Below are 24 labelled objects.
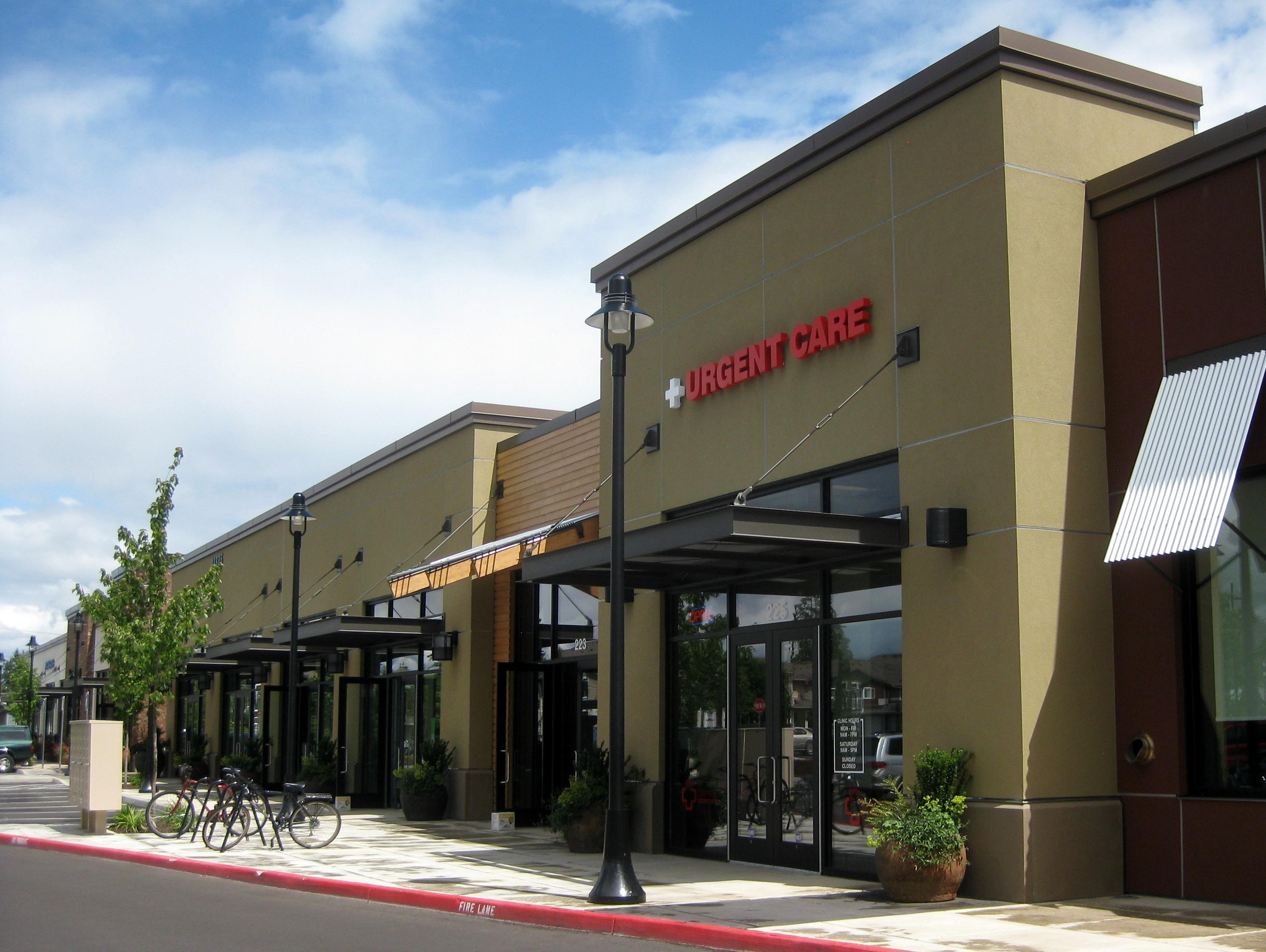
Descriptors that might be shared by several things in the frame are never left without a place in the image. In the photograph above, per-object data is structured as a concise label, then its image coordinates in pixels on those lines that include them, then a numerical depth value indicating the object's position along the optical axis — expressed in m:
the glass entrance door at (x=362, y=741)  27.24
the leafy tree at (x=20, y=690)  75.06
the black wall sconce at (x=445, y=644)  24.17
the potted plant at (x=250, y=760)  32.59
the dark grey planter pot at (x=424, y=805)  23.27
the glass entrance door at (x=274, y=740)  33.91
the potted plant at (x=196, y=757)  38.28
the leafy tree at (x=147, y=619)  25.27
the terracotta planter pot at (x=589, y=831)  17.53
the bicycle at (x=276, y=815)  18.59
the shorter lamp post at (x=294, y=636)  22.27
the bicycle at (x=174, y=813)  20.66
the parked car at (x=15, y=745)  52.81
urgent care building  12.39
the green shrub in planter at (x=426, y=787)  23.23
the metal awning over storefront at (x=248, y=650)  29.08
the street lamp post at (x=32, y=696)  69.88
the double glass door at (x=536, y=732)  22.77
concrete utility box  21.56
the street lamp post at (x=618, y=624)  12.27
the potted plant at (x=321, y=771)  27.34
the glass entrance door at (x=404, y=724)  26.34
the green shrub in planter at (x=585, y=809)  17.48
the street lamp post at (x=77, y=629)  58.56
